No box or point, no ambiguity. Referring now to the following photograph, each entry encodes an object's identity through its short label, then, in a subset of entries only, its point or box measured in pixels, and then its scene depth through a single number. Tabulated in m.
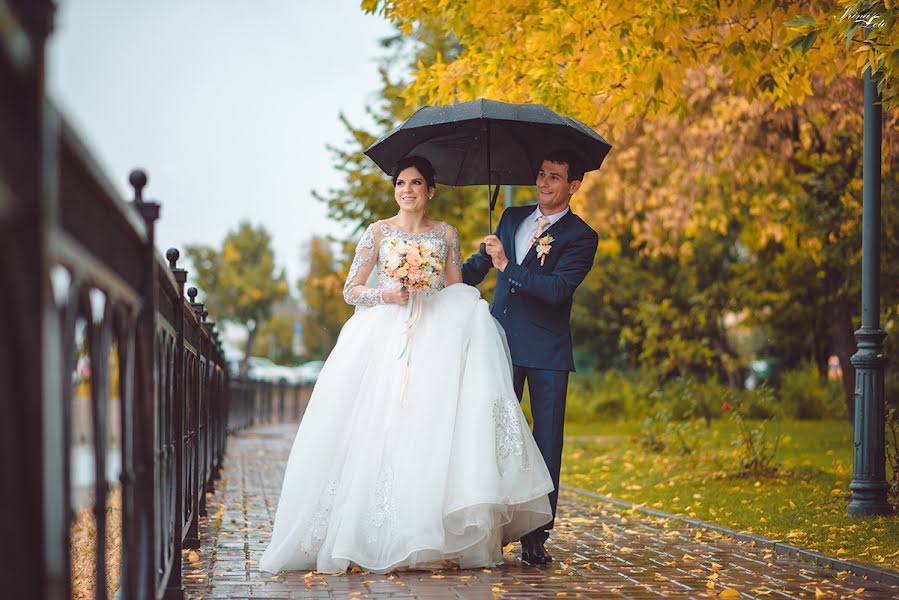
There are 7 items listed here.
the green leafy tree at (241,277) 58.56
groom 6.61
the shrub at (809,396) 21.61
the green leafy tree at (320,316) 52.67
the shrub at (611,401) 22.77
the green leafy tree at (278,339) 67.75
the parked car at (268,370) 56.97
